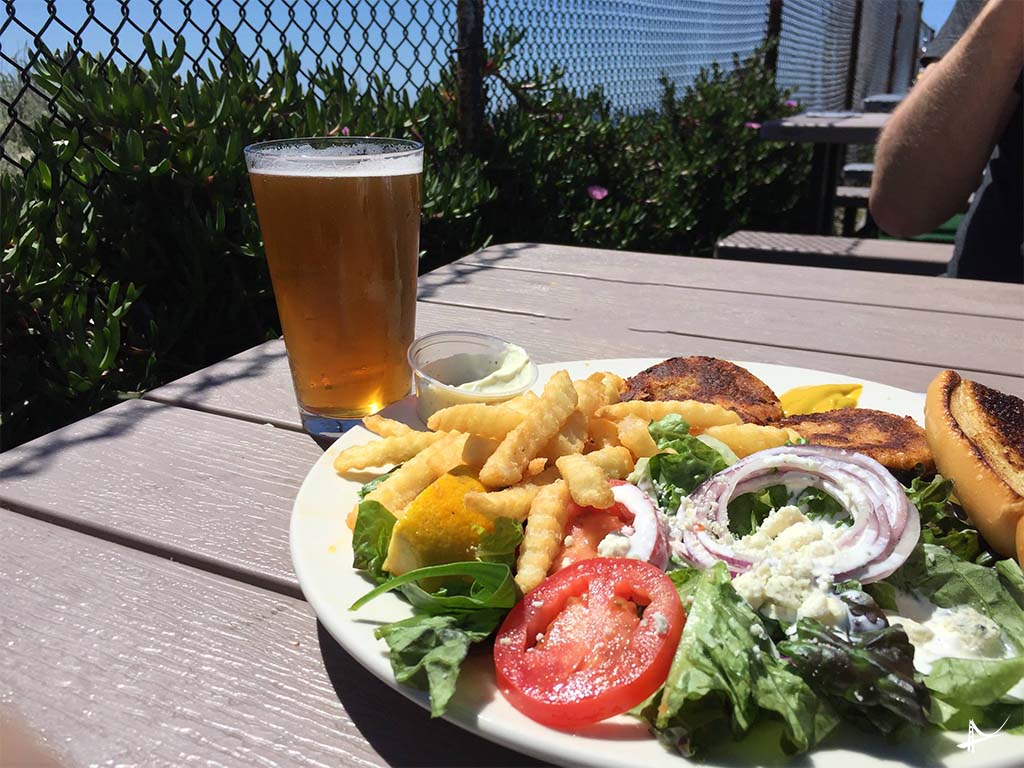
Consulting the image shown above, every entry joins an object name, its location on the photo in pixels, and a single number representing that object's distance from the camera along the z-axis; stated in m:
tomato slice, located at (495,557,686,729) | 0.24
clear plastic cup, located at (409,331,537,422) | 0.44
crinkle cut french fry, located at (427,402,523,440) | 0.35
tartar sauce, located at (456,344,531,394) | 0.45
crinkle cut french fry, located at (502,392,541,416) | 0.36
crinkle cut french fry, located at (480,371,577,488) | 0.33
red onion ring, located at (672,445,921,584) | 0.29
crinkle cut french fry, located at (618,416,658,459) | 0.37
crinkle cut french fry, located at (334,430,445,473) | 0.37
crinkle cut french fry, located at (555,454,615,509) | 0.31
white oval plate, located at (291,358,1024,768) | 0.23
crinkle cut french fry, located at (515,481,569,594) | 0.29
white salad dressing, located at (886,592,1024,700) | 0.26
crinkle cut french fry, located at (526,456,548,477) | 0.35
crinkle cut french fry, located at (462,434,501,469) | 0.34
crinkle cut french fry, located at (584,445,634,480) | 0.34
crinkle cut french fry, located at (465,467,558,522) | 0.30
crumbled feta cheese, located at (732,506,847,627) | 0.27
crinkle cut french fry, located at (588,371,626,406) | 0.42
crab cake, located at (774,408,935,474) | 0.38
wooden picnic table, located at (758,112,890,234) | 4.81
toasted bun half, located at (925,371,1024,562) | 0.33
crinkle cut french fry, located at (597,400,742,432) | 0.40
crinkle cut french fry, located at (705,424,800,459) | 0.37
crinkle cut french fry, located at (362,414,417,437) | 0.39
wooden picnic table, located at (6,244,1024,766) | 0.26
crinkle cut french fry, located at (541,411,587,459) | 0.36
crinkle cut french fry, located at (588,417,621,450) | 0.39
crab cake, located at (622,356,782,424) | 0.44
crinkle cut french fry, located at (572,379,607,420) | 0.38
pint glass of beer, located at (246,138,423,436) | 0.42
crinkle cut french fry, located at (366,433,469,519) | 0.33
